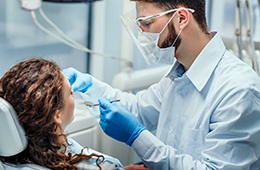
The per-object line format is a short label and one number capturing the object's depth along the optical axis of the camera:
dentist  1.76
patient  1.56
